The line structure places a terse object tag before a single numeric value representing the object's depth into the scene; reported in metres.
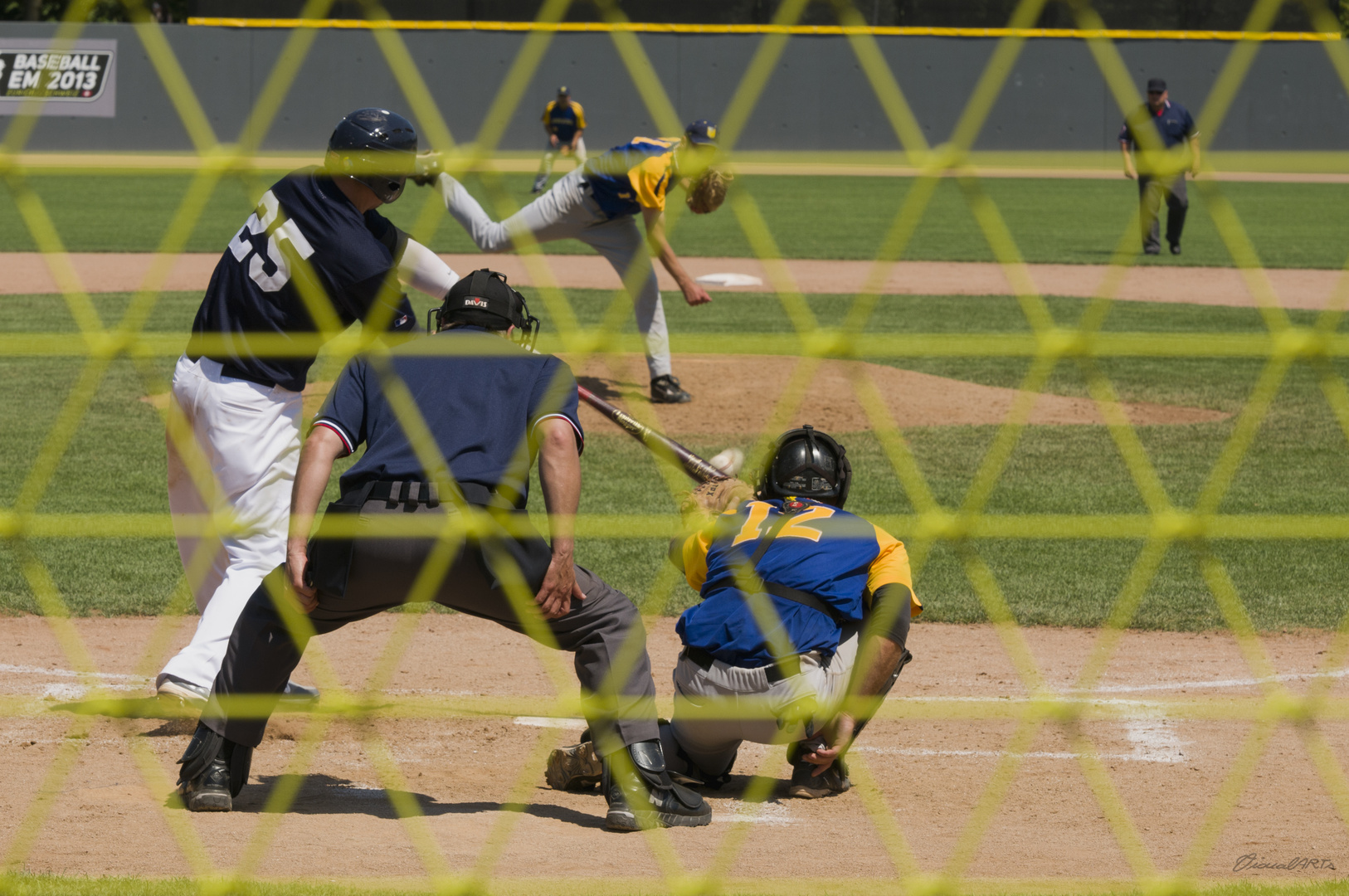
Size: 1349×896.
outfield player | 59.31
